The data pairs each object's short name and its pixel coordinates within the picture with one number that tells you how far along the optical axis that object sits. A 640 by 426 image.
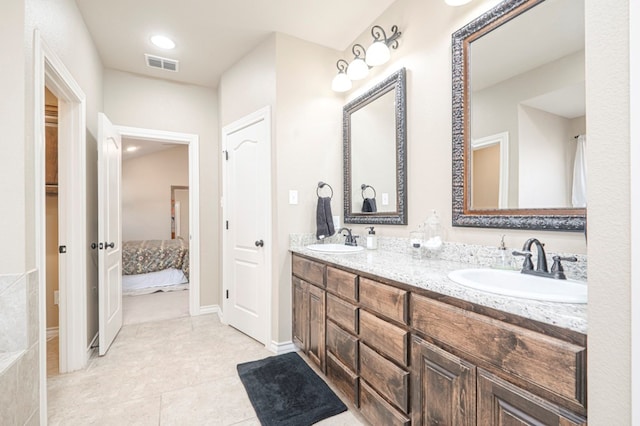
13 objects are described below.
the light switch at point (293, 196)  2.55
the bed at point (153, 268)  4.41
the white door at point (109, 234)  2.45
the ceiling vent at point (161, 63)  2.90
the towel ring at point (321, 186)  2.64
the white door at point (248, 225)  2.61
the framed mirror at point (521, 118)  1.22
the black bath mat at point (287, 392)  1.69
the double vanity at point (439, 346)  0.78
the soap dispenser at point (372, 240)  2.24
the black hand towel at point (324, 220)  2.53
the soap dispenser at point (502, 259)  1.39
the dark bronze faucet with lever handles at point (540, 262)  1.15
